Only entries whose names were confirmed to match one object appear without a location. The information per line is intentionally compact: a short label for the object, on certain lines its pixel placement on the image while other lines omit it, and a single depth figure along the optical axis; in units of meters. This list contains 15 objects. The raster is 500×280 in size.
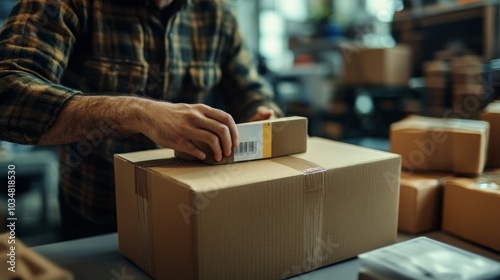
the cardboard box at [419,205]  0.96
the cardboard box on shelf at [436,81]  2.37
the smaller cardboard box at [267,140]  0.79
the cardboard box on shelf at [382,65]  2.94
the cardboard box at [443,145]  1.00
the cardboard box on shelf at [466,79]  2.08
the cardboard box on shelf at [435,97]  2.39
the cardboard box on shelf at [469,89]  2.00
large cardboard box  0.65
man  0.82
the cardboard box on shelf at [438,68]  2.35
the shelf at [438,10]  2.51
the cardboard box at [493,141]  1.08
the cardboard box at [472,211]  0.87
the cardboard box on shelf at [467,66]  2.11
